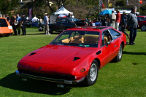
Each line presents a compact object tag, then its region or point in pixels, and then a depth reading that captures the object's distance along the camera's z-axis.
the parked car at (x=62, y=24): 19.45
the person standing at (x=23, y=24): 18.11
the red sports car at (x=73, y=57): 4.38
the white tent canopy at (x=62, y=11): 33.09
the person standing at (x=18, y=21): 18.13
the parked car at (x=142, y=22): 22.68
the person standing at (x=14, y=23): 18.04
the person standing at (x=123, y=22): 13.26
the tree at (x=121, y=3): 68.65
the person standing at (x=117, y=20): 14.80
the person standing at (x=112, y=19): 15.53
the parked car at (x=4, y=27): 15.42
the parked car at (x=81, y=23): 22.24
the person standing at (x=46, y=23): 18.00
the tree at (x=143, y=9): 61.05
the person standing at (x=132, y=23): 10.91
